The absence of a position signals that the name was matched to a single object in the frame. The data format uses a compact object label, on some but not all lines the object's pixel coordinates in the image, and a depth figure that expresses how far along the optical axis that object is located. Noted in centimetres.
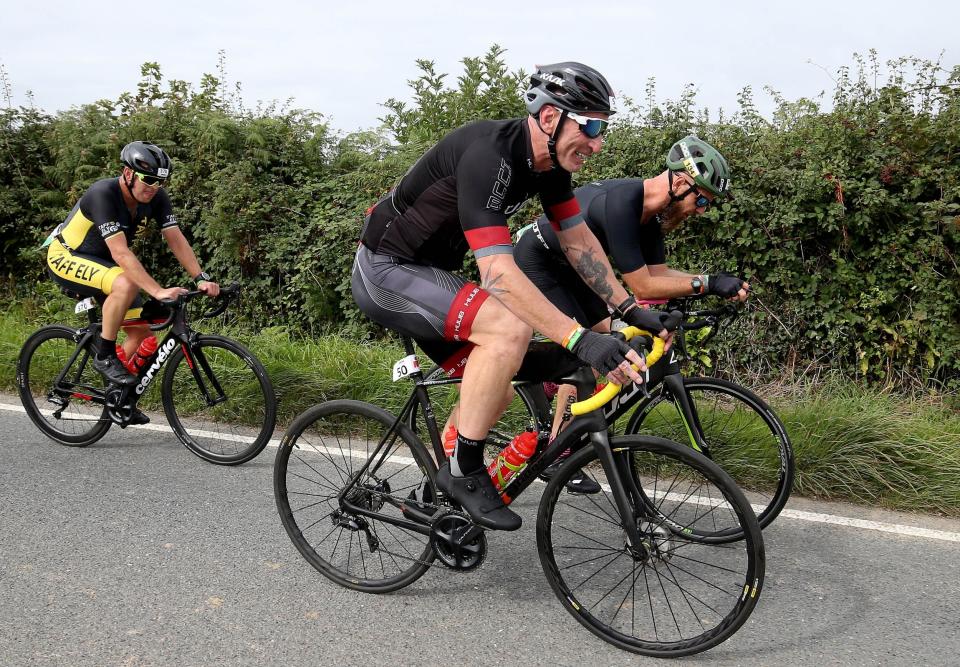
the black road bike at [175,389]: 555
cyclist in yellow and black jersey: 553
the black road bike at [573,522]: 315
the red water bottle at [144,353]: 580
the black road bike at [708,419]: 421
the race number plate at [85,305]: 589
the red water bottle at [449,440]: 371
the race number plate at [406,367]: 352
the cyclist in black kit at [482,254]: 312
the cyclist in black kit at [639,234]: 419
